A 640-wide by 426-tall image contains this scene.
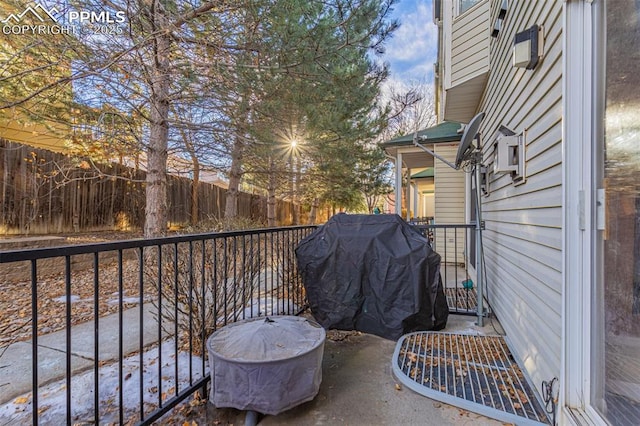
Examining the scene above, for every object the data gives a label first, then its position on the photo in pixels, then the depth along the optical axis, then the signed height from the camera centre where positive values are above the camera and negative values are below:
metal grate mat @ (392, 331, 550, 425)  1.81 -1.08
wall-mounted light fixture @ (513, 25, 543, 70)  2.04 +1.09
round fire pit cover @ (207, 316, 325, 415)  1.65 -0.81
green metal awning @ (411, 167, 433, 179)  10.36 +1.30
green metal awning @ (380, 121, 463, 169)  6.38 +1.48
